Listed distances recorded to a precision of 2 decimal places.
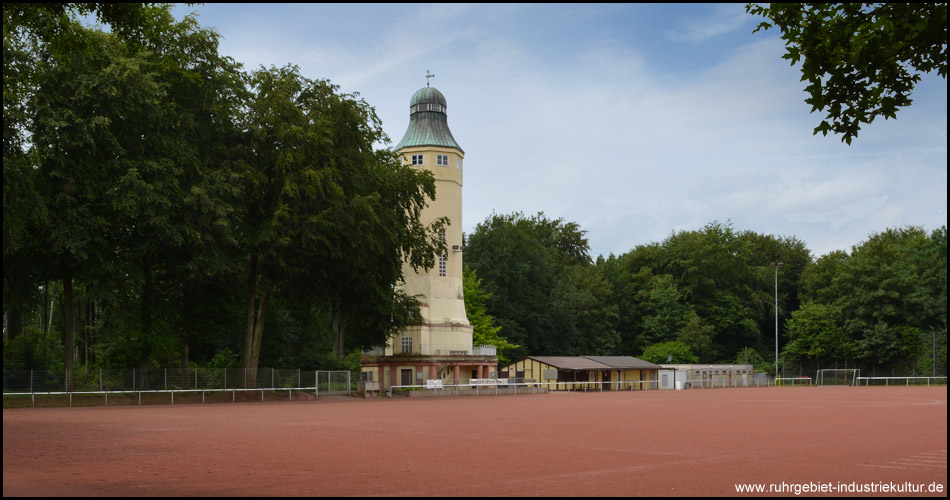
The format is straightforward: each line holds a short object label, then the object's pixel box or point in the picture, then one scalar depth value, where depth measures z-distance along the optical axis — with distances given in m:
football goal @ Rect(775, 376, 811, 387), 83.69
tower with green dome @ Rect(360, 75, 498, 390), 59.09
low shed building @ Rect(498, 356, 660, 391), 63.34
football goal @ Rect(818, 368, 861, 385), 82.19
